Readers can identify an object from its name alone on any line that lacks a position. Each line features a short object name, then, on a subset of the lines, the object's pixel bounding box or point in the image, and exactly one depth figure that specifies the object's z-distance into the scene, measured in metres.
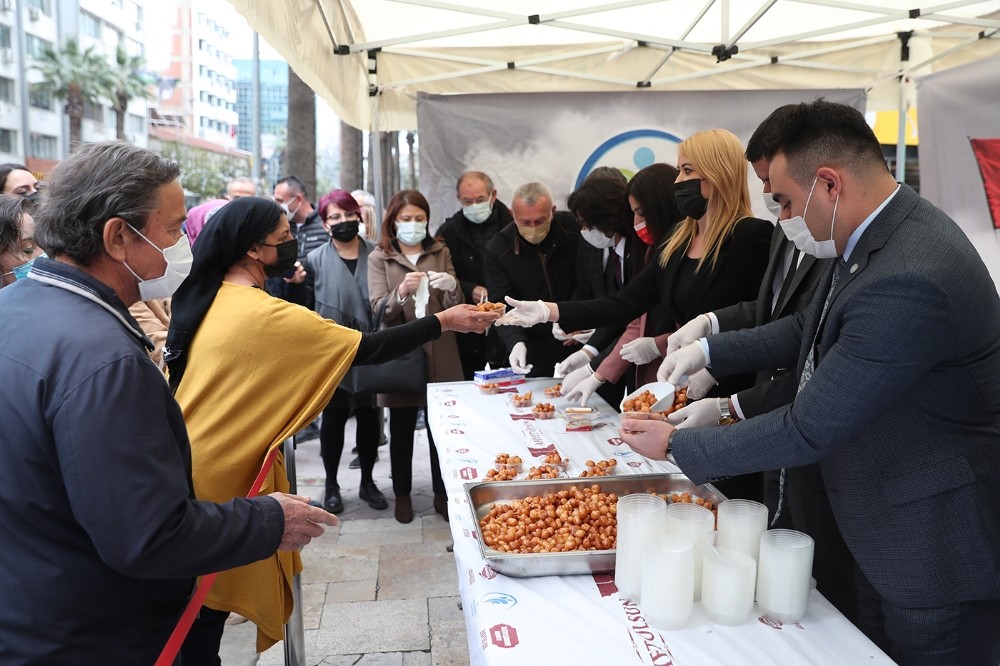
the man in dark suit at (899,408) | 1.50
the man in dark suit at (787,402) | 2.25
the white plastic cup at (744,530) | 1.58
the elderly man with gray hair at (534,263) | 4.54
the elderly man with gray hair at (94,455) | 1.34
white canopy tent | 5.03
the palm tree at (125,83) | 38.38
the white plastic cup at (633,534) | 1.57
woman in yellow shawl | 2.25
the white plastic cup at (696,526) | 1.57
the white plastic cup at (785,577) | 1.49
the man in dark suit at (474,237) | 5.03
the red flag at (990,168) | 5.27
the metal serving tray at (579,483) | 2.15
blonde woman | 3.01
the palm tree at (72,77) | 33.44
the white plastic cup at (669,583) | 1.46
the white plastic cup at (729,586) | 1.48
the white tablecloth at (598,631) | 1.41
